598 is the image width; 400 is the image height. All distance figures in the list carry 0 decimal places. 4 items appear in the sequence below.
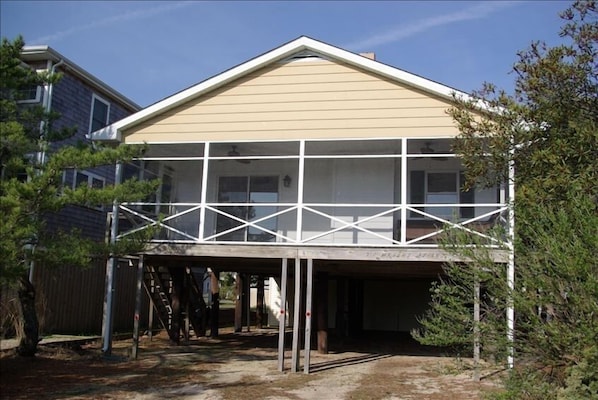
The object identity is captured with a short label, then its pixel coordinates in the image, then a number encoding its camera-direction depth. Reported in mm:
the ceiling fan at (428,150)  12923
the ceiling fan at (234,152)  13945
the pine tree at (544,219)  5742
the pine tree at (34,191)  8594
